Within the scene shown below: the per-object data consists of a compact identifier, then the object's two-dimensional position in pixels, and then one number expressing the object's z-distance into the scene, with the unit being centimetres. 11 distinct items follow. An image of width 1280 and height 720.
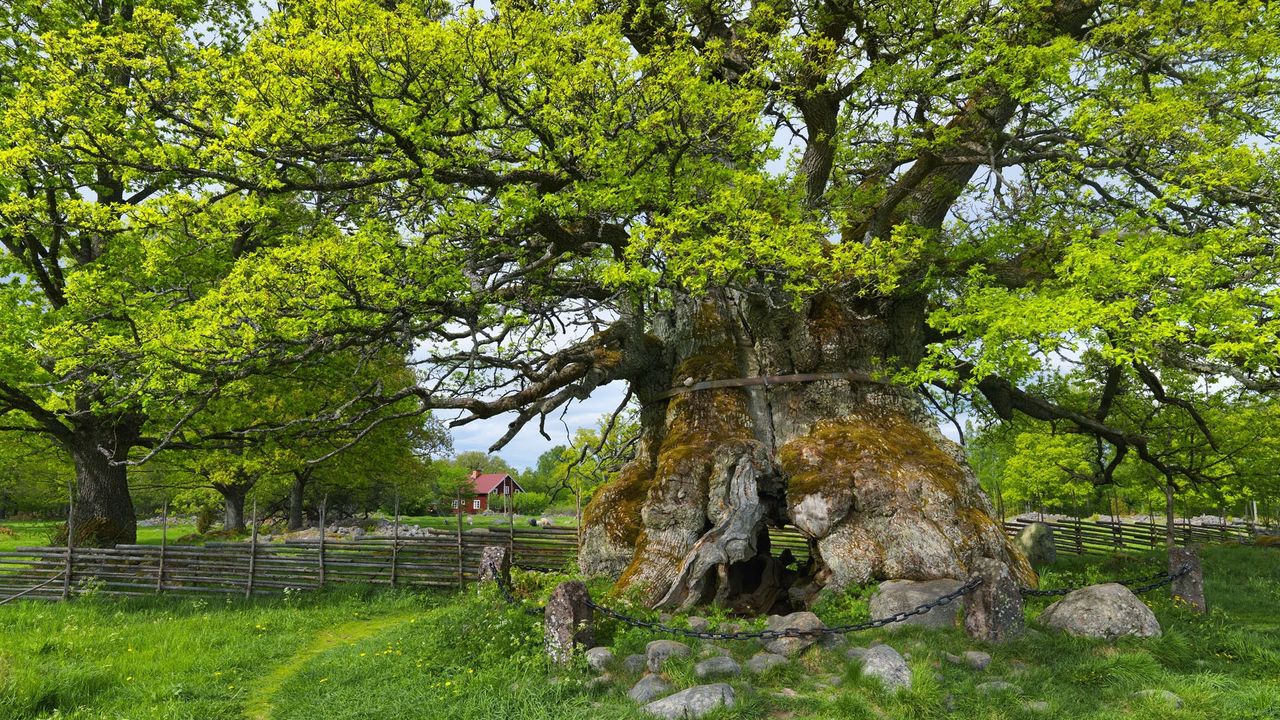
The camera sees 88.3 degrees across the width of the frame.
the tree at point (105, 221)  899
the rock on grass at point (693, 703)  528
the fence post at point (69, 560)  1266
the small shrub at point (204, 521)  3016
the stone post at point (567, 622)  644
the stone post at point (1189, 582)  755
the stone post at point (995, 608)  647
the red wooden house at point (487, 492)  5628
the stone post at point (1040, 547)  1366
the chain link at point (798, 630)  613
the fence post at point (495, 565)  865
